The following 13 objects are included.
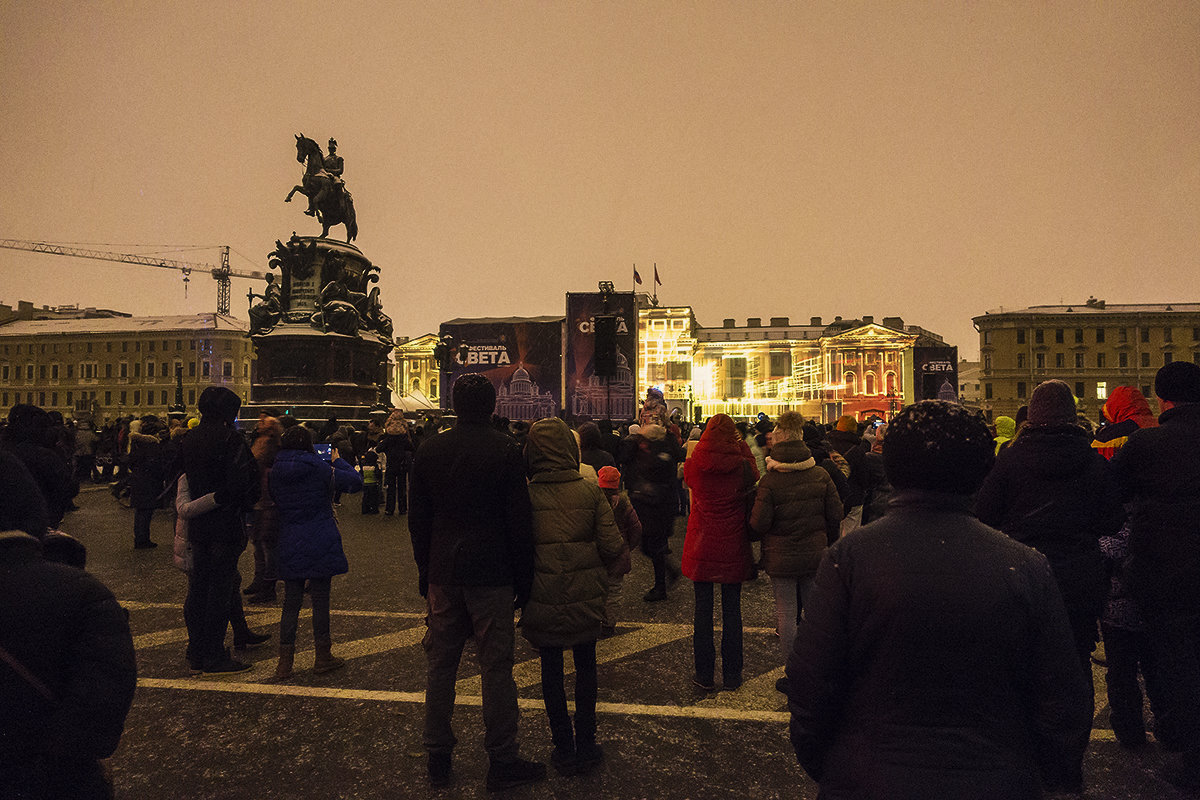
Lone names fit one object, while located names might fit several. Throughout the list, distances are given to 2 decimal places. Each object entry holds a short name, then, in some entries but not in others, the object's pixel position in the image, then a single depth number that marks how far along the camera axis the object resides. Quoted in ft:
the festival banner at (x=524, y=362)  137.69
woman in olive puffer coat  11.91
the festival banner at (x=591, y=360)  109.91
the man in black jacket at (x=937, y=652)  5.29
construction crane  459.48
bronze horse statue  88.17
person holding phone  16.38
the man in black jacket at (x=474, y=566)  11.54
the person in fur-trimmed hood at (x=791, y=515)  15.47
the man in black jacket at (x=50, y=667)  5.55
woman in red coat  15.65
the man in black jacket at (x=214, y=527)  16.60
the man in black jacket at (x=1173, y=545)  11.46
